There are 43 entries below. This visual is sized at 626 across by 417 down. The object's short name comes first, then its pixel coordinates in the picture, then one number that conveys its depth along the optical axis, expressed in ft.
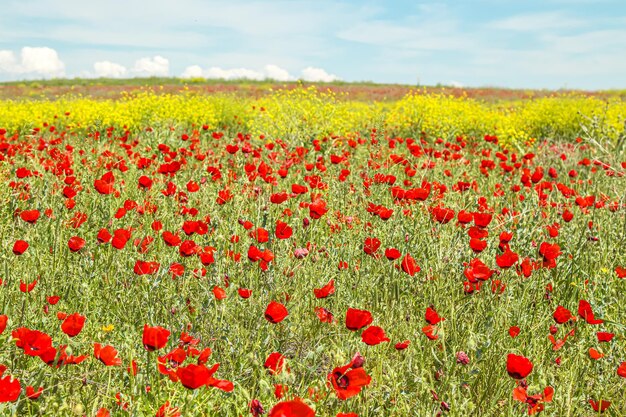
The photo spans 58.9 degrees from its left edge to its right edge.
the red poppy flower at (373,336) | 5.63
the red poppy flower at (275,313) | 5.83
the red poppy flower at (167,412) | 4.58
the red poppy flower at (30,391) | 5.15
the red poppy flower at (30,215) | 8.72
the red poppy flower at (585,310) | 6.83
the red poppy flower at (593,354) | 6.40
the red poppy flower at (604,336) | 6.73
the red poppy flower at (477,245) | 7.86
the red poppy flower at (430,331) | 6.40
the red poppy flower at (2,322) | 5.32
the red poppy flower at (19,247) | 7.61
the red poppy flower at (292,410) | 3.67
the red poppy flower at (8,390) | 4.29
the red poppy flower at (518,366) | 5.11
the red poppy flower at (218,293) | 6.66
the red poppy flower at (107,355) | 5.04
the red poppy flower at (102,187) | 9.49
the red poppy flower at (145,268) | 7.54
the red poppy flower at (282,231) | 8.40
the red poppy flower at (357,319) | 5.62
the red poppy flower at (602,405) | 6.16
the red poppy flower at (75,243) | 7.95
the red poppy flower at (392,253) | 8.00
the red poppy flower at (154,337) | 5.07
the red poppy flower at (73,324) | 5.47
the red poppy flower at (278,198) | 9.55
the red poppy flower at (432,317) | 6.64
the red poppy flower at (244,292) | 7.04
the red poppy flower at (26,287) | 7.15
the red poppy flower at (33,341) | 4.99
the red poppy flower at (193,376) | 4.37
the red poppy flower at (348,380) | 4.77
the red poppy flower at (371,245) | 9.04
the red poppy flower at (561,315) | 6.86
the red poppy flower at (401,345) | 6.37
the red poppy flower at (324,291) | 7.04
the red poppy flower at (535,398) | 5.32
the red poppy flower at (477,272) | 7.02
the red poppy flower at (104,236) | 8.33
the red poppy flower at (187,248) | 7.74
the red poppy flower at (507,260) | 7.37
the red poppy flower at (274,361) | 5.66
